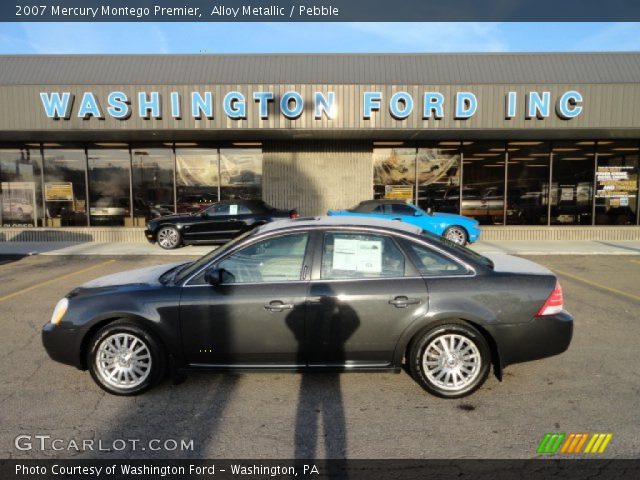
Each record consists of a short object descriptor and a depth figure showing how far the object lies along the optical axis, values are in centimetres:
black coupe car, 1338
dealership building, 1605
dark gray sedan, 379
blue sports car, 1285
